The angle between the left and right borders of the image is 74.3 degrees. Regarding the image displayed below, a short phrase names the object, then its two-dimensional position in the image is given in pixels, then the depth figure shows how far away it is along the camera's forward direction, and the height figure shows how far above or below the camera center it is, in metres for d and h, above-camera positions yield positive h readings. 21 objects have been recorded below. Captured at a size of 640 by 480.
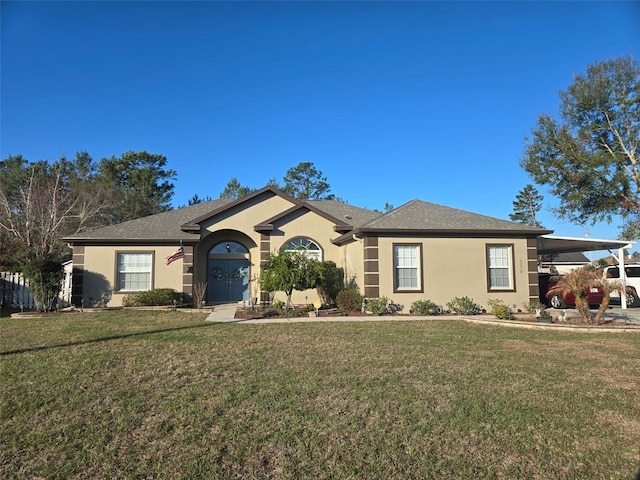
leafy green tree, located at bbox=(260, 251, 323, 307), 14.94 +0.27
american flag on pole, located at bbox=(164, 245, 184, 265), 17.61 +1.08
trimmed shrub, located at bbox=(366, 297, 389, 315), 14.93 -0.91
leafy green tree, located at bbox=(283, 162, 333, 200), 48.25 +11.33
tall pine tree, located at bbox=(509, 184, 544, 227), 56.28 +9.85
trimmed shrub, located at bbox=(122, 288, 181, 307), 16.97 -0.66
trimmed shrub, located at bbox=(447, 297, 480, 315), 15.47 -0.97
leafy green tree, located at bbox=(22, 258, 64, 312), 14.82 +0.08
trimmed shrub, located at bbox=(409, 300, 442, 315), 15.32 -1.02
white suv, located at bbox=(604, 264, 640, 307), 18.36 +0.10
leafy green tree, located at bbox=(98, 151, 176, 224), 33.44 +8.30
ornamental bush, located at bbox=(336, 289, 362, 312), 15.61 -0.75
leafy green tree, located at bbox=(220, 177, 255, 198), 44.50 +9.65
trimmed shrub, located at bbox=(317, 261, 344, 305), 17.24 -0.16
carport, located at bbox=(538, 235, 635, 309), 17.55 +1.53
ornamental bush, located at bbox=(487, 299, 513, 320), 13.76 -1.11
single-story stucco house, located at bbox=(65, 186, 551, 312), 15.81 +1.21
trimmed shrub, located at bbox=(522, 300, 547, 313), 15.08 -1.00
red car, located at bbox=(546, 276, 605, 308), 17.55 -0.84
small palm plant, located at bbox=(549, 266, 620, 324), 11.99 -0.21
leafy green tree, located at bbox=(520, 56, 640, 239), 24.19 +7.94
